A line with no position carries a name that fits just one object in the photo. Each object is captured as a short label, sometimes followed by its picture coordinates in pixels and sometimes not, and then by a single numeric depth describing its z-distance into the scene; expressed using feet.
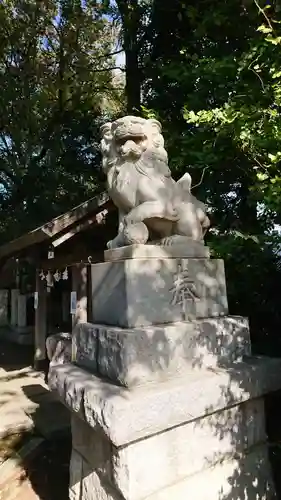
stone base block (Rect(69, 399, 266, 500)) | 6.04
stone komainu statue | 7.48
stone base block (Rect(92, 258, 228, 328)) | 6.88
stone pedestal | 6.11
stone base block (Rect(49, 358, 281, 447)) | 5.78
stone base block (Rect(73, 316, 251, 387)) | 6.45
